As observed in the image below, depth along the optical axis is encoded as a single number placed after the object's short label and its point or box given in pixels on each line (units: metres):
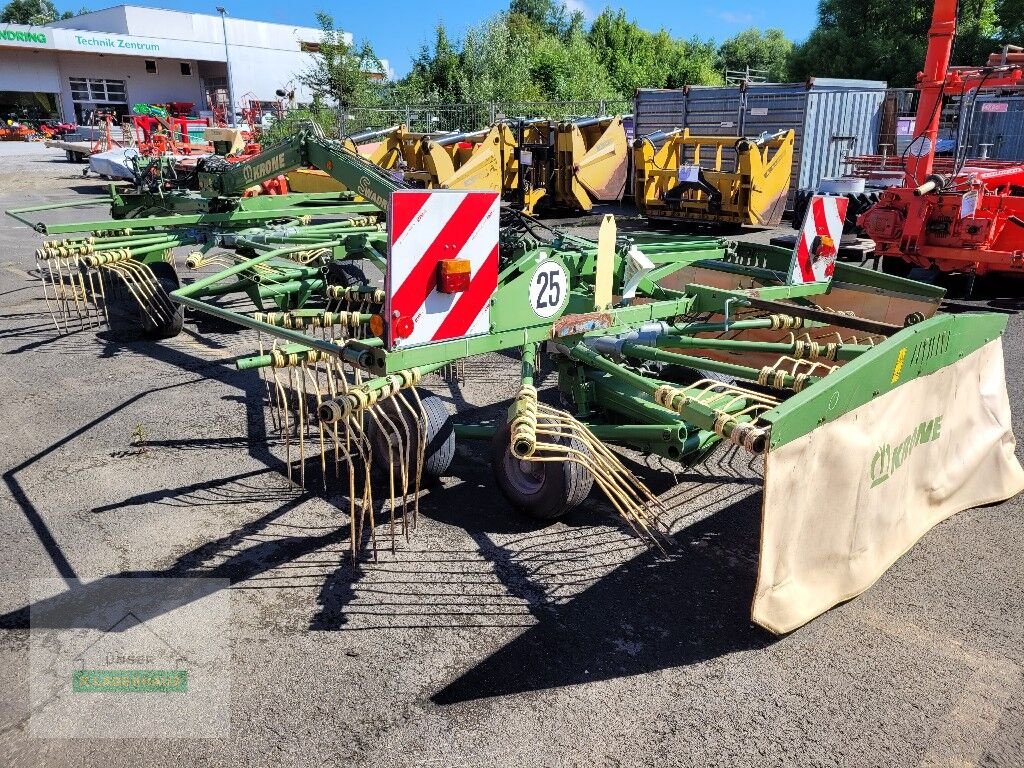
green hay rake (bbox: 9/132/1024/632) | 2.83
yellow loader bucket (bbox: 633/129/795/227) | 12.66
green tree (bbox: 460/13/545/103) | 25.02
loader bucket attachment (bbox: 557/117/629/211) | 14.49
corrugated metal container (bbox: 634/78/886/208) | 14.59
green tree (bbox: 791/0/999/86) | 29.11
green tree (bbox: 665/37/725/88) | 43.24
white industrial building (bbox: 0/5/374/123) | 39.09
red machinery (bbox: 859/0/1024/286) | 7.96
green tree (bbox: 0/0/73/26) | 72.06
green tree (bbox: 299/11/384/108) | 24.27
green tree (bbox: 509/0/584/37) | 62.97
